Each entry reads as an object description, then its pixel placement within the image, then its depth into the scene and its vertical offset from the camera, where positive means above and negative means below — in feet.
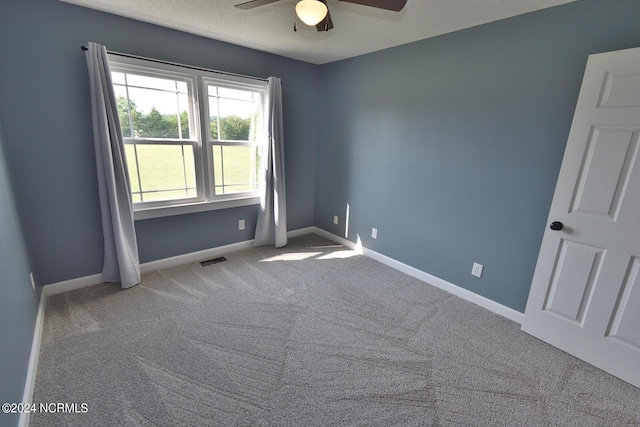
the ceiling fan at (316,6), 5.12 +2.65
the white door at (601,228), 5.53 -1.42
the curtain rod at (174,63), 7.81 +2.46
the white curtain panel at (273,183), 10.85 -1.44
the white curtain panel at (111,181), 7.42 -1.11
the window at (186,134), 8.59 +0.35
